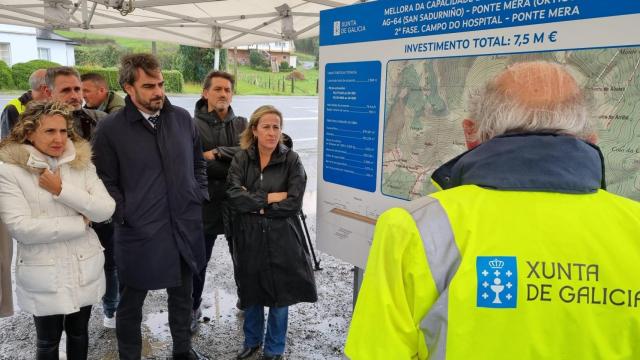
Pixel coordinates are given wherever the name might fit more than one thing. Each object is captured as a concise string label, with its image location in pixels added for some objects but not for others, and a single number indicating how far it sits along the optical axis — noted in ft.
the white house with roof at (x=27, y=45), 112.16
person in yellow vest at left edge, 11.80
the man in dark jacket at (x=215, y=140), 10.31
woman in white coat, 7.05
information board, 5.05
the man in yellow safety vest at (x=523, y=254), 2.98
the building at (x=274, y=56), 179.42
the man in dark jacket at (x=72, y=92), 10.10
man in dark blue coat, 8.05
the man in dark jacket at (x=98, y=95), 11.05
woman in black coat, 8.84
